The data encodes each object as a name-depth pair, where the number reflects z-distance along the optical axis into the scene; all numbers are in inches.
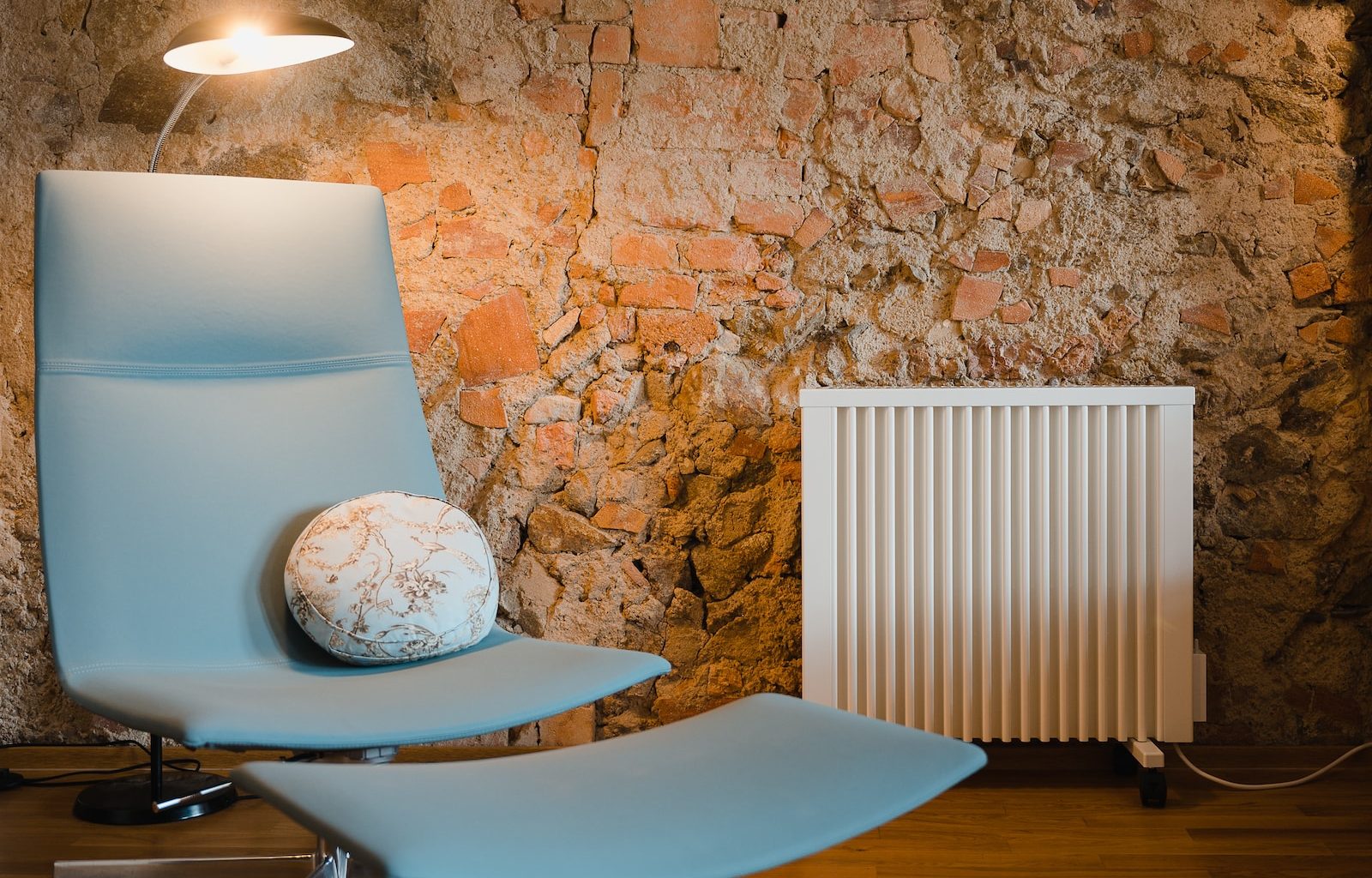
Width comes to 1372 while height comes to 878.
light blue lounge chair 30.1
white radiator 72.3
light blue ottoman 27.0
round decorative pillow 52.6
